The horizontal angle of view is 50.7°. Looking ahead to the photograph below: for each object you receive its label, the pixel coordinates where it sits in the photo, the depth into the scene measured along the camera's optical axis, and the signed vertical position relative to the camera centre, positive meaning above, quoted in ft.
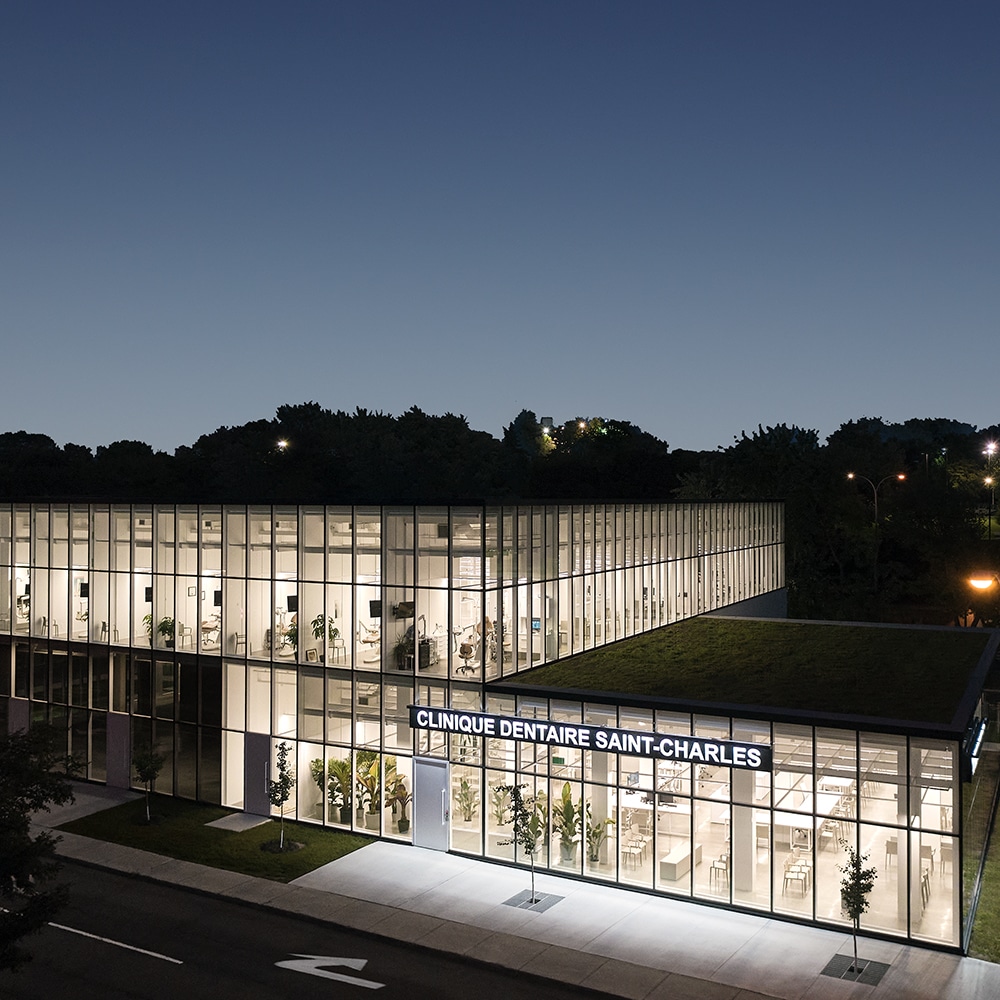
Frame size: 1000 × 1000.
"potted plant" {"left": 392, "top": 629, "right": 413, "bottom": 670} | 100.12 -15.36
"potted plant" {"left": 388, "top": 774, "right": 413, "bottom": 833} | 99.50 -29.18
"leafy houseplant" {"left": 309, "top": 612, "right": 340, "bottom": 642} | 104.21 -13.67
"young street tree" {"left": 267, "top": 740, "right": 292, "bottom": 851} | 98.07 -28.09
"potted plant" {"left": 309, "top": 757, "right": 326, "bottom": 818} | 103.49 -27.81
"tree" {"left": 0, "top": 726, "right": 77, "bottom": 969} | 62.13 -21.34
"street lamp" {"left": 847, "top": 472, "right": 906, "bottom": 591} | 246.02 -19.93
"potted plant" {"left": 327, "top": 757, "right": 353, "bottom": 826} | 102.22 -28.93
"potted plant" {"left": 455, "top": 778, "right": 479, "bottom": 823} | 95.55 -28.30
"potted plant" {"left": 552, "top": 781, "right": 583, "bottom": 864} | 89.92 -28.54
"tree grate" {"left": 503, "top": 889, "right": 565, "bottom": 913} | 82.84 -32.80
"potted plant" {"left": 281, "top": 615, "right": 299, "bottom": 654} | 106.01 -14.75
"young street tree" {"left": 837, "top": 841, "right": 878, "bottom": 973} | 72.64 -27.72
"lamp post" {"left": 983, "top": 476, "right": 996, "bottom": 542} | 268.62 +0.02
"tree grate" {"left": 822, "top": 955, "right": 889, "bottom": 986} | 69.41 -32.25
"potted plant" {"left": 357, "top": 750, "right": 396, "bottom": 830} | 100.32 -28.05
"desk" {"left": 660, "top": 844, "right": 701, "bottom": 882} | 84.28 -29.98
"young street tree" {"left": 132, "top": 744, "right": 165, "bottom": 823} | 105.91 -28.06
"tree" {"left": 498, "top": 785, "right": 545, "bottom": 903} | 88.48 -28.17
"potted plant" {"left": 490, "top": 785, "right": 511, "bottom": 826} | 93.45 -28.05
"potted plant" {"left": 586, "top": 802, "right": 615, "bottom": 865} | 88.58 -29.23
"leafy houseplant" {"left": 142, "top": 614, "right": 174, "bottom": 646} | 112.78 -15.07
